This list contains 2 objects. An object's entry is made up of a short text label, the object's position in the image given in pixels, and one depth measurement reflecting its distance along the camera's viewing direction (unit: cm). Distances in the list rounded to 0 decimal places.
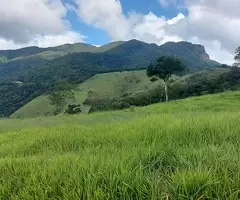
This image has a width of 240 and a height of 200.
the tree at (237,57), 4449
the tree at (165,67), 3907
